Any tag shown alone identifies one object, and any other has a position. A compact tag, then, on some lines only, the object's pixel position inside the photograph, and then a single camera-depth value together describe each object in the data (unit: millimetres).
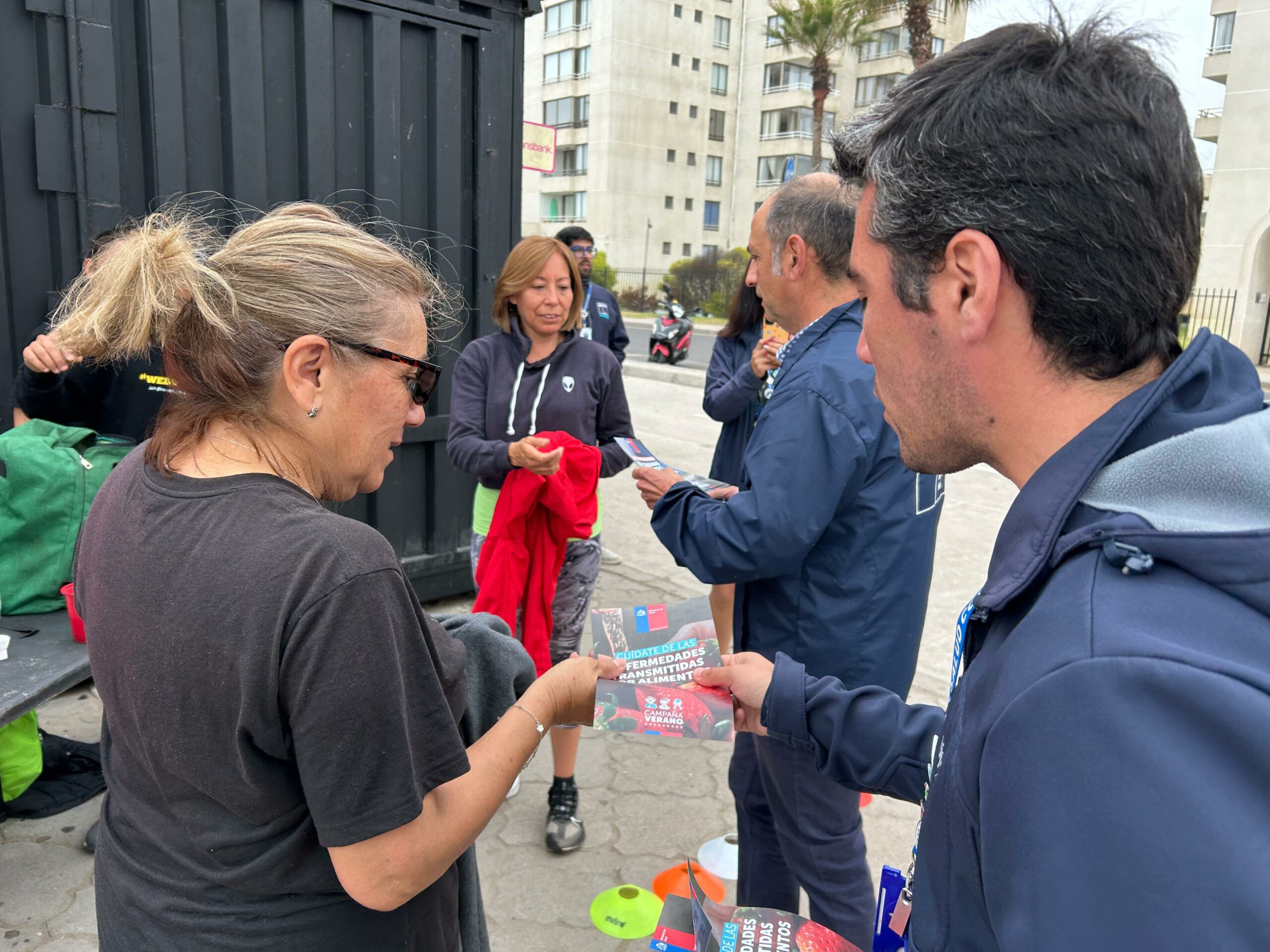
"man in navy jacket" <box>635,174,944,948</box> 2166
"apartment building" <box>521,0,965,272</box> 48750
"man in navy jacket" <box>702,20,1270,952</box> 691
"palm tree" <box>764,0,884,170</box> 31266
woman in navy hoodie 3695
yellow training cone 2920
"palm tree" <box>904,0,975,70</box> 20734
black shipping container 3648
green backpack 2938
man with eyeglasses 6527
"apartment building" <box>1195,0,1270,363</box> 22609
